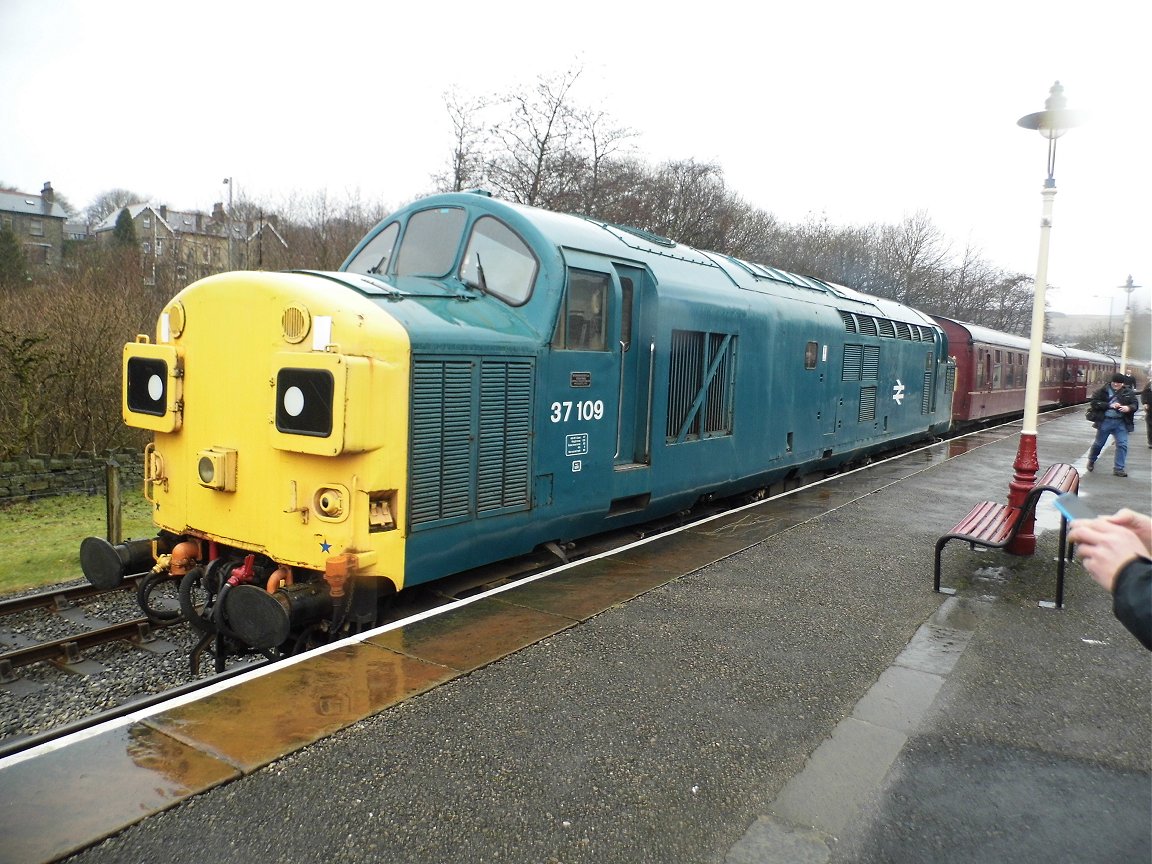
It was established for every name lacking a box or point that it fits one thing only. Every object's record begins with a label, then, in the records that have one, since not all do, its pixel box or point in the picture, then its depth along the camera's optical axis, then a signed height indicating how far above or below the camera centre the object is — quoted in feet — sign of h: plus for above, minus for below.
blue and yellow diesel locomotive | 15.24 -1.14
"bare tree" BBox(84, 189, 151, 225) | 220.23 +37.15
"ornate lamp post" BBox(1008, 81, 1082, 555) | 24.18 +1.82
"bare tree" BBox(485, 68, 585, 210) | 90.33 +21.50
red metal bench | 20.92 -4.18
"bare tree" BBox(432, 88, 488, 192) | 88.74 +21.16
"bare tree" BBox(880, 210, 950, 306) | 169.89 +23.69
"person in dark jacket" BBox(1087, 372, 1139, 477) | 43.75 -1.56
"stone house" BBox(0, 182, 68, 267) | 174.81 +27.44
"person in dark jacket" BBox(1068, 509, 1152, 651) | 6.34 -1.42
